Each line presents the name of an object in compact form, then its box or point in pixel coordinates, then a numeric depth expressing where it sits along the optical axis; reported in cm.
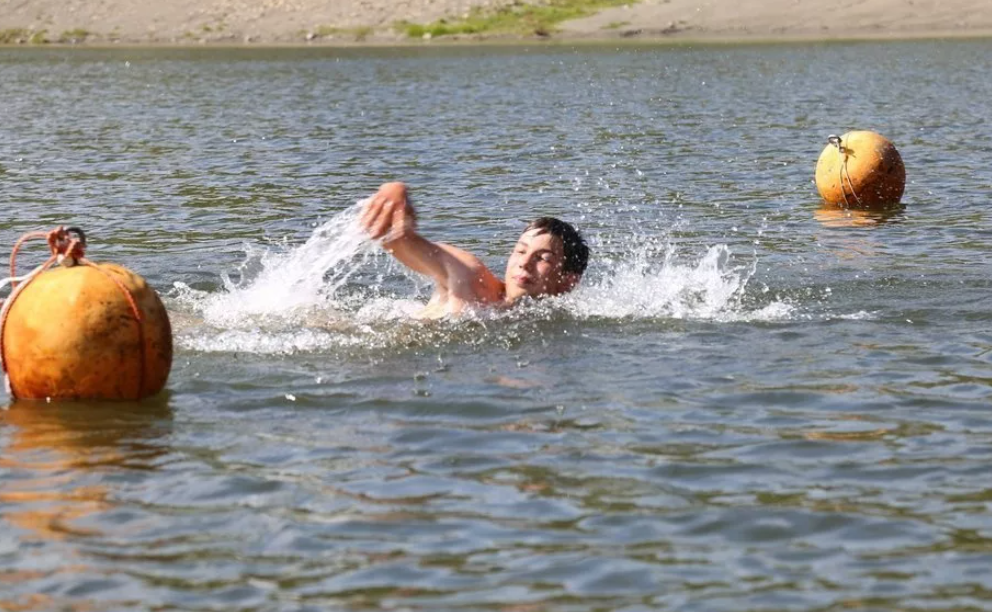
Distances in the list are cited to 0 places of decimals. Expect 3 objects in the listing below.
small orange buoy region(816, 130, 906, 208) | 1728
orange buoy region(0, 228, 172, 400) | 852
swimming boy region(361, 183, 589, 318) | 1063
